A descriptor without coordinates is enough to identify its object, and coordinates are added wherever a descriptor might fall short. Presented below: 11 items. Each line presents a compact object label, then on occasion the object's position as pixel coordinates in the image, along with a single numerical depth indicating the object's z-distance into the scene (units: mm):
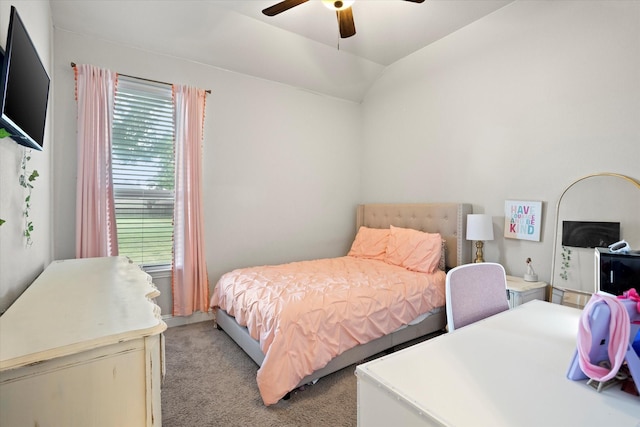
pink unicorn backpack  833
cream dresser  755
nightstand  2324
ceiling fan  2080
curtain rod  2871
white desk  768
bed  1906
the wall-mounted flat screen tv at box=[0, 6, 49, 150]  1073
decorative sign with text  2570
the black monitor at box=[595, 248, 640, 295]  1347
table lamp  2734
